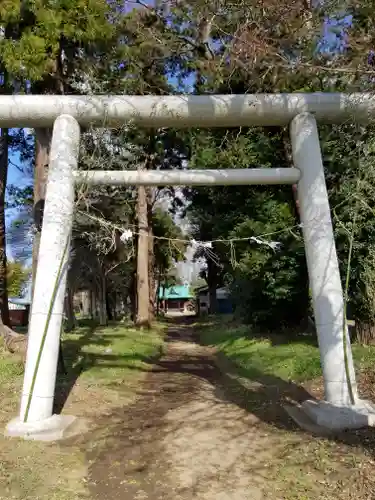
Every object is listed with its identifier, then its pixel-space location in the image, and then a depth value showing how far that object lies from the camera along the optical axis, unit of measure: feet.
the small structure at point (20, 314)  81.71
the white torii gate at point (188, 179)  21.18
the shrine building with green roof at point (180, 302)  220.84
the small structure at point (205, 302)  151.23
